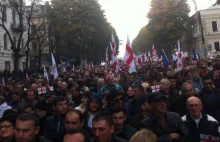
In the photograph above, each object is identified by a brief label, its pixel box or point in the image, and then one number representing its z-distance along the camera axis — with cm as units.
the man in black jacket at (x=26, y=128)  354
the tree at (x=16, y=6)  2644
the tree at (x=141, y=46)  7638
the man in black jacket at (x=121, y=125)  421
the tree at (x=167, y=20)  4784
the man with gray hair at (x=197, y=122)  399
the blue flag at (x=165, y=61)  1580
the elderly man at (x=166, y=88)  668
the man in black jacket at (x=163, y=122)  378
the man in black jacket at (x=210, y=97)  496
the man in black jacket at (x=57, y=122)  485
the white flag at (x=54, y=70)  1496
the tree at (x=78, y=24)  4156
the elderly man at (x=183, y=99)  535
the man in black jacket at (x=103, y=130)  356
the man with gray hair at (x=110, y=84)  823
